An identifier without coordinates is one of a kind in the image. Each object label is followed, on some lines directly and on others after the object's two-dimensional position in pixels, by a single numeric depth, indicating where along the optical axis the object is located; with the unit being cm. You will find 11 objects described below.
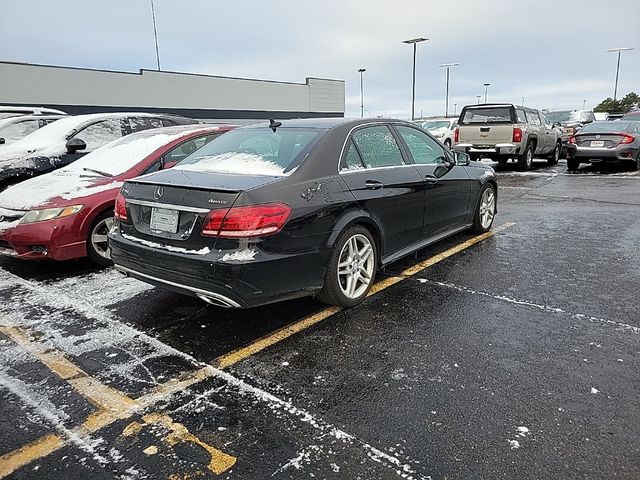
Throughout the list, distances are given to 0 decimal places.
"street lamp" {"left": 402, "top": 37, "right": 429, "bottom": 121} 2714
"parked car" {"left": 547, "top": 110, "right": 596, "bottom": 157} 2498
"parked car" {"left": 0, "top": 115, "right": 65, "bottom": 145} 835
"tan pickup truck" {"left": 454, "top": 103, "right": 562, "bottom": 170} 1338
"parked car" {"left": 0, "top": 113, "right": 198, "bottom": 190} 636
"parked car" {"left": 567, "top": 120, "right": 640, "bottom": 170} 1284
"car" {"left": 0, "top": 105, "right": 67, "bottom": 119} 977
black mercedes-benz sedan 318
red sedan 463
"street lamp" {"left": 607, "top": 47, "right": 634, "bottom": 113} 4250
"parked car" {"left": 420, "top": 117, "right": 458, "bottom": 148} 1864
